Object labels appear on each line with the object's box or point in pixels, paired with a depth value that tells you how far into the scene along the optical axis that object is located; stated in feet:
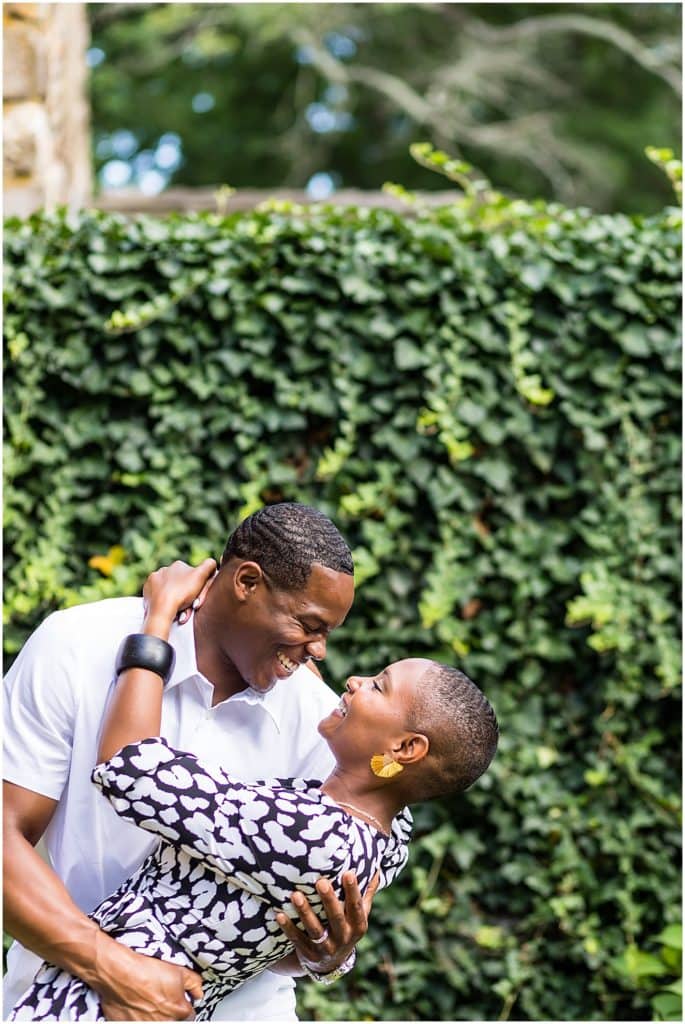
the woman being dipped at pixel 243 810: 10.71
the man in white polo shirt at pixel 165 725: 10.82
